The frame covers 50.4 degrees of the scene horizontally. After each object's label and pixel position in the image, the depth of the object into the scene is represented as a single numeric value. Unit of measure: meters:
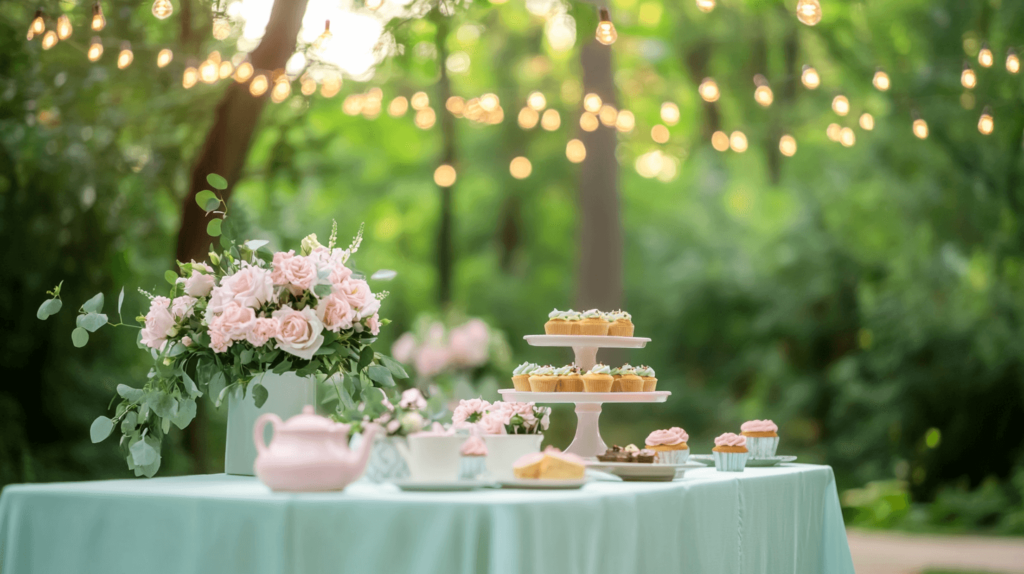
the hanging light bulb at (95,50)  4.57
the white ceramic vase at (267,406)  2.68
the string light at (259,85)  5.48
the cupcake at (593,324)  3.45
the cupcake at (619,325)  3.53
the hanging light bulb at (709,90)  5.64
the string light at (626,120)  6.85
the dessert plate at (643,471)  2.55
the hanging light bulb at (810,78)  5.15
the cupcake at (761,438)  3.38
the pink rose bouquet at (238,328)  2.45
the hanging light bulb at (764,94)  5.33
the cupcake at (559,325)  3.46
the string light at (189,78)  5.22
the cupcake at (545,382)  3.23
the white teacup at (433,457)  2.15
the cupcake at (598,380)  3.23
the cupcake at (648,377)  3.46
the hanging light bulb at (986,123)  5.14
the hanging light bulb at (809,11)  4.23
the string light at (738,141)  5.84
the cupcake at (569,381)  3.21
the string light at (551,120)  7.21
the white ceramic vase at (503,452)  2.38
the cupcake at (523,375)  3.39
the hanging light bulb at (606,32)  4.36
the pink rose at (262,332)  2.41
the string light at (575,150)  7.24
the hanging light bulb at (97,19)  4.33
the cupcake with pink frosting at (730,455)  3.07
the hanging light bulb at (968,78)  4.93
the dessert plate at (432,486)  2.14
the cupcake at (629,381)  3.35
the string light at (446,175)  10.12
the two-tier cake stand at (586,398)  3.10
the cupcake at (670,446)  2.89
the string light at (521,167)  9.77
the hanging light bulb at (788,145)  6.29
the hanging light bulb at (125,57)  4.70
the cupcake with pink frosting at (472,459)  2.23
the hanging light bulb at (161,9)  4.18
